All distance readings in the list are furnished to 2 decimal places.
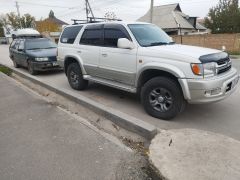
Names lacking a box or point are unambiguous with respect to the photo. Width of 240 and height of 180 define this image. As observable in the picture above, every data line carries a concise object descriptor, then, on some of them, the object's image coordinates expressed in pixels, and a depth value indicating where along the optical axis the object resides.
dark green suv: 7.05
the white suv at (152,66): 3.05
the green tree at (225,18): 25.72
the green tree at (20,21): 49.52
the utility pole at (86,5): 23.13
